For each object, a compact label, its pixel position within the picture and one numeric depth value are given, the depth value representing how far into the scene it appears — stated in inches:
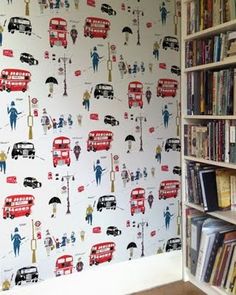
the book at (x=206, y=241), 84.0
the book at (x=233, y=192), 83.7
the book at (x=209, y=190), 85.4
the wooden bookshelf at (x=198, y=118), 79.2
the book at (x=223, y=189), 84.9
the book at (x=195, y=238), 88.4
